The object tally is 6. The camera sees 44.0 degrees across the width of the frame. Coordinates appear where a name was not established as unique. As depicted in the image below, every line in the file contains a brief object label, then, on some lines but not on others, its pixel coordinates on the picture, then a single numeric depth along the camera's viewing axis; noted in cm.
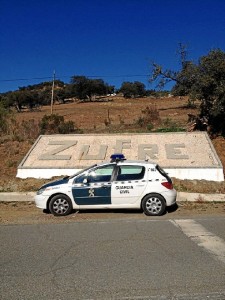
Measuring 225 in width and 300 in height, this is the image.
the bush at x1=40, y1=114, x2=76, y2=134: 1602
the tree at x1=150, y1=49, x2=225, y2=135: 1343
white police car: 730
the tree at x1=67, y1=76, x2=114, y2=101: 6033
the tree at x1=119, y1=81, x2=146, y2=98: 6481
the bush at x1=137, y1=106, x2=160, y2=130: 1731
